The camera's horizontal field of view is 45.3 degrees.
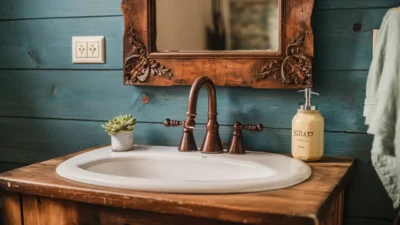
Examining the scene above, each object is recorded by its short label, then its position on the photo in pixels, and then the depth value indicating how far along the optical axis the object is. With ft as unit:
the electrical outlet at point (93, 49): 4.73
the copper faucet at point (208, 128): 3.93
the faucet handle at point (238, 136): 4.01
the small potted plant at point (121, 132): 4.13
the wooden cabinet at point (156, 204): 2.62
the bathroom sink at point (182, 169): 2.91
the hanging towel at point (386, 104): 3.16
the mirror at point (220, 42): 3.98
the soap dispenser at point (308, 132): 3.65
